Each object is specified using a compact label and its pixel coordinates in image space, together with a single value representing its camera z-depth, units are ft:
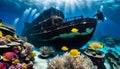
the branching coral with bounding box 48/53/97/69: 11.13
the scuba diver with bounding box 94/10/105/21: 17.48
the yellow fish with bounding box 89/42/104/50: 13.95
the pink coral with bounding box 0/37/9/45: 12.41
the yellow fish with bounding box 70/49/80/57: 11.45
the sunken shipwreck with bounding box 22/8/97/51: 21.30
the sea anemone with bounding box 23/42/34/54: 16.09
